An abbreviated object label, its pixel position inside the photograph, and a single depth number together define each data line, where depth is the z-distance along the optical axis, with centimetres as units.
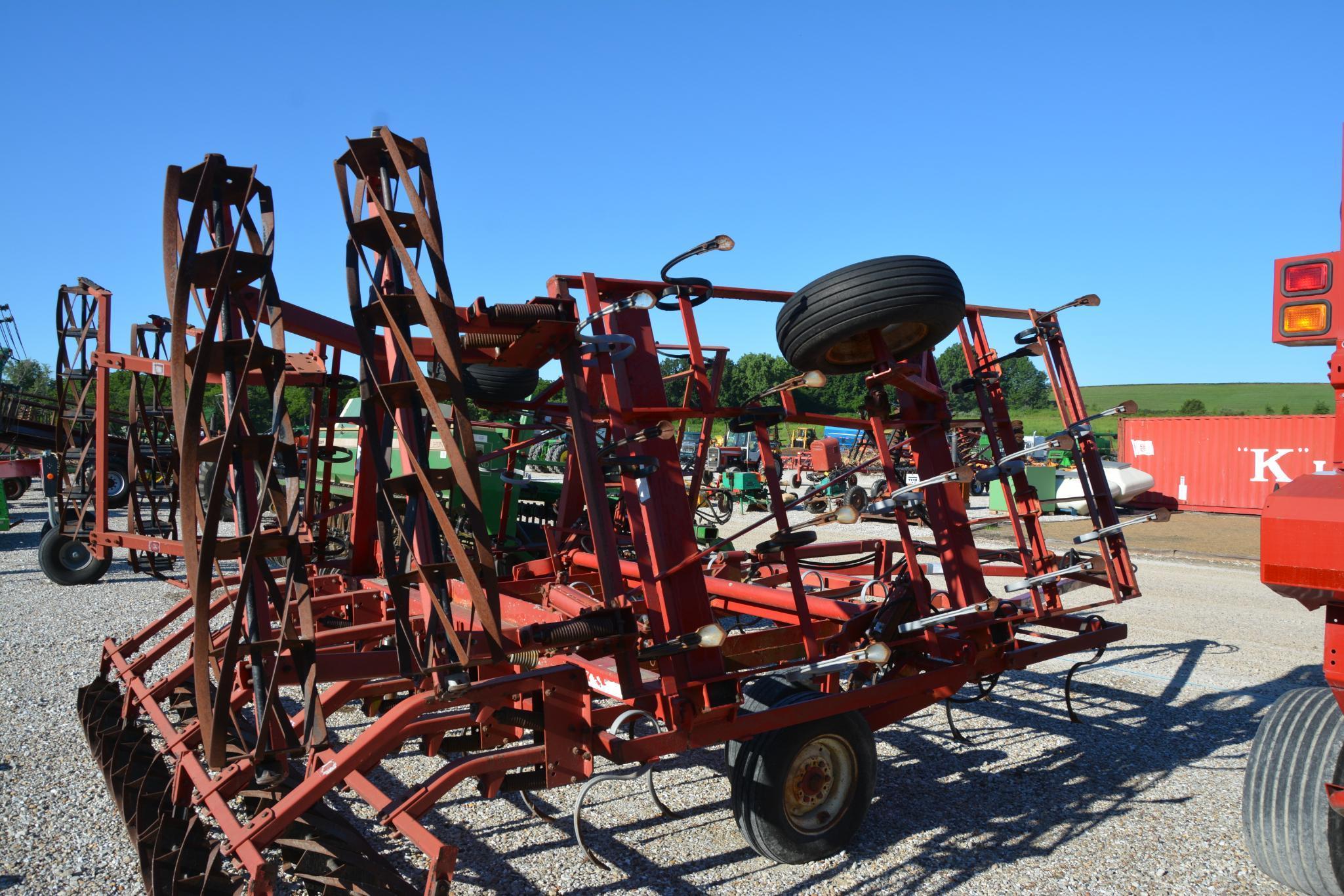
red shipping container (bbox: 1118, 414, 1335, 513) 2352
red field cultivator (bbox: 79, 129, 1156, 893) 283
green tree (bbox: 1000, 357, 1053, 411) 7119
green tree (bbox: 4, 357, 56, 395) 4551
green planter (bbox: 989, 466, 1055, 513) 2298
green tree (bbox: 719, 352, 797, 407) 5884
